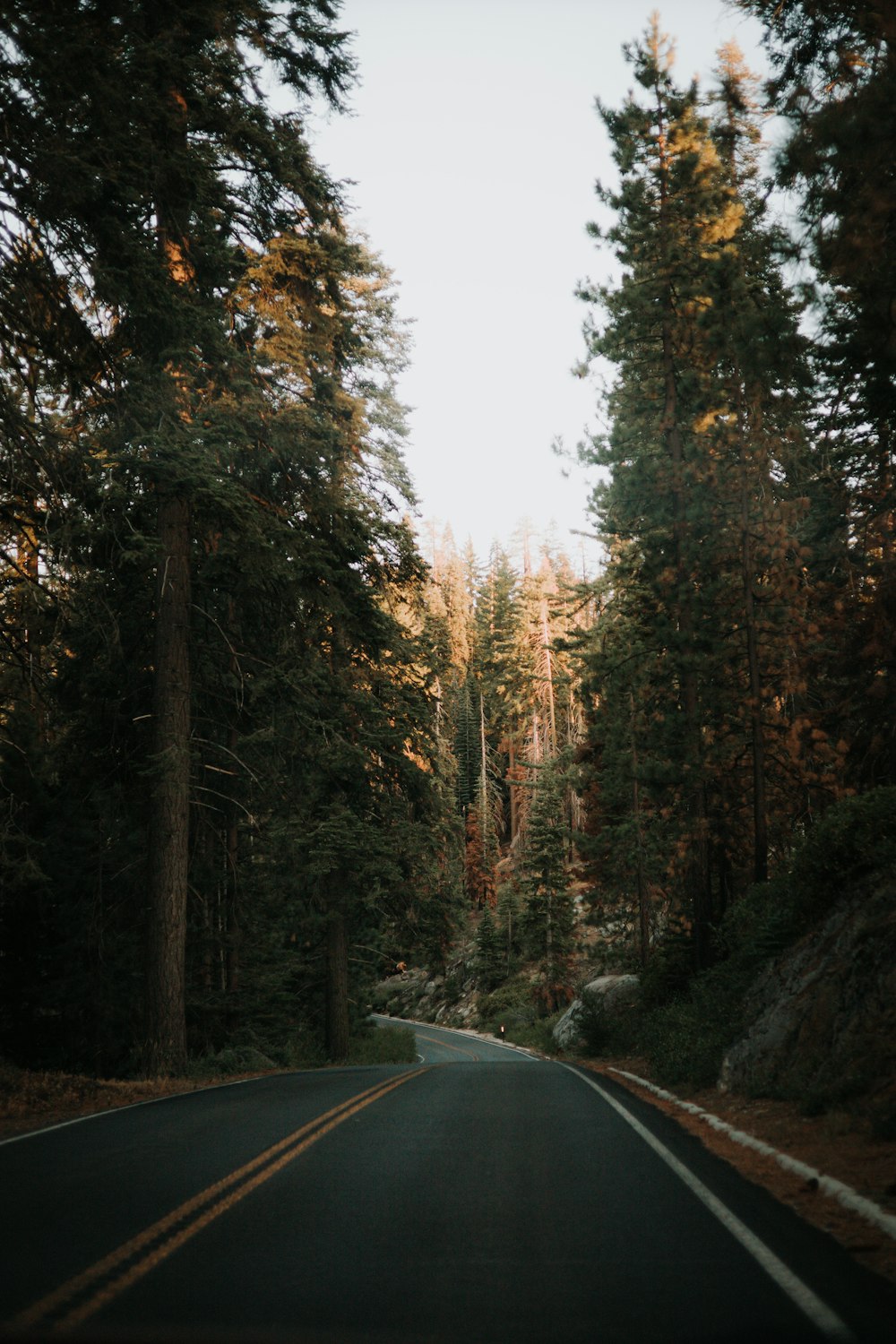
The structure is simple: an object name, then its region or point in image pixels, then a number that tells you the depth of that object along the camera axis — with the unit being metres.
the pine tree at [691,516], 21.95
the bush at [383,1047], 30.48
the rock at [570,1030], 30.56
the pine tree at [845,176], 8.84
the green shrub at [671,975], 23.27
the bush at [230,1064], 19.06
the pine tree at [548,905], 52.50
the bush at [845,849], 13.13
